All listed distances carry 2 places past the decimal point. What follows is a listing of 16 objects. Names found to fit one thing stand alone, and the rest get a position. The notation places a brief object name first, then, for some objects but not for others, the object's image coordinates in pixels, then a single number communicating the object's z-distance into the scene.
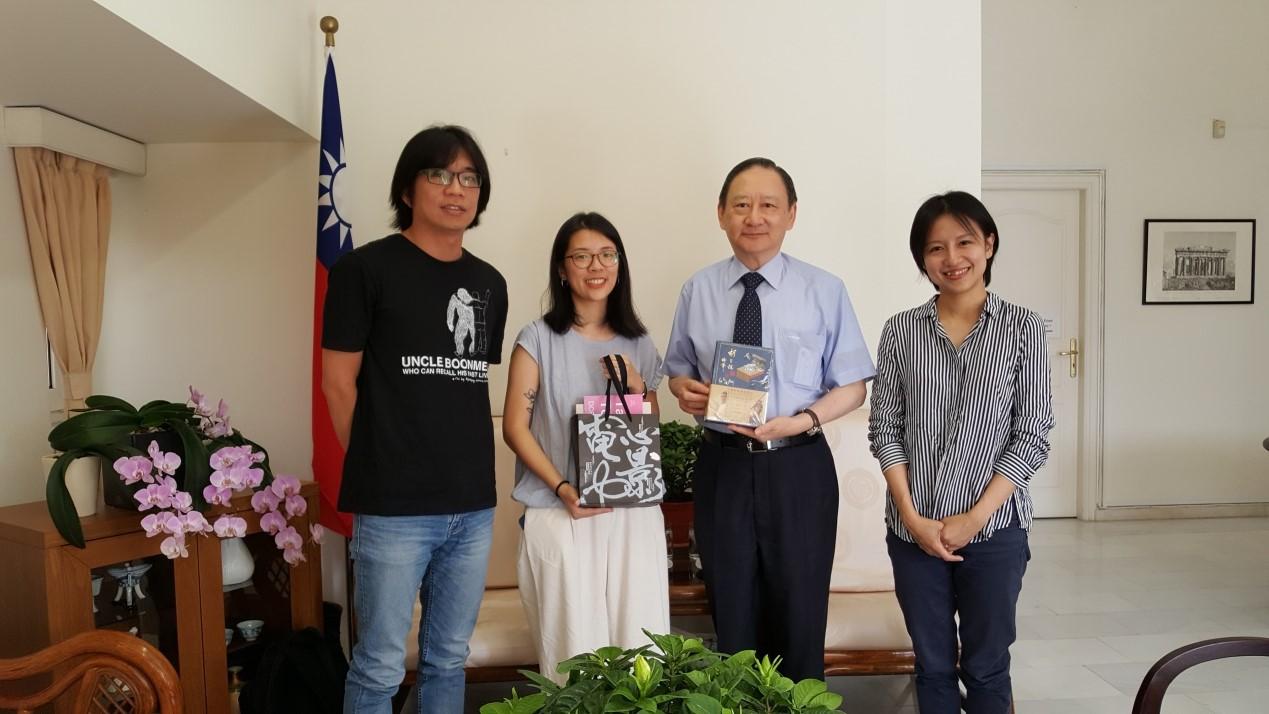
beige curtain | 2.71
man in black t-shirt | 1.98
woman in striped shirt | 2.02
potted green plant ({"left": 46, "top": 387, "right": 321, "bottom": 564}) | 2.22
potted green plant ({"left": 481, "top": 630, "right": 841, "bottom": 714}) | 1.01
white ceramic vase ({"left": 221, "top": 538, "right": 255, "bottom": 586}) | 2.52
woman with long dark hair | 2.16
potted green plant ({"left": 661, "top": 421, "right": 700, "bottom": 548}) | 2.83
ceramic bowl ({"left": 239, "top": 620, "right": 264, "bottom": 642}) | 2.59
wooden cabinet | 2.11
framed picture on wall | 5.77
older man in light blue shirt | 2.19
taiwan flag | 2.98
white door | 5.80
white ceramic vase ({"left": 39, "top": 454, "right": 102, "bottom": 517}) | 2.25
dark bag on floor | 2.45
